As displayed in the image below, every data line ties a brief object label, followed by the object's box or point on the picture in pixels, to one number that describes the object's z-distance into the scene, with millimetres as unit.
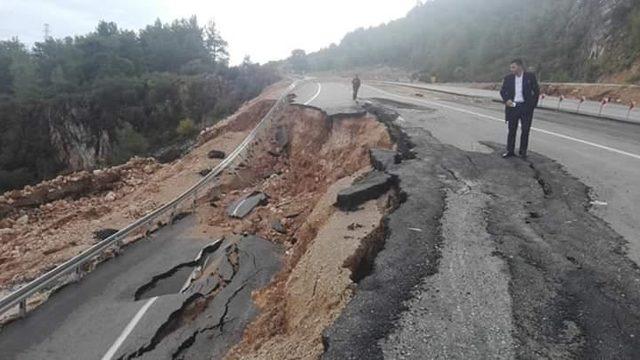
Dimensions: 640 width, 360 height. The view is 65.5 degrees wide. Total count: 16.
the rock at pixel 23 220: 12258
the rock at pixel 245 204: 11358
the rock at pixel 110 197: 13674
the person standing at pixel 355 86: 20722
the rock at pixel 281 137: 17422
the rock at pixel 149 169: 16833
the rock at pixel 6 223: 12161
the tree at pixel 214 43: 115125
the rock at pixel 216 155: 16812
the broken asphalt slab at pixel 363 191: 7090
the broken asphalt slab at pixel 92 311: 6324
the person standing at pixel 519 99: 8375
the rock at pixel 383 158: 8530
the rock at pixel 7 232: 11378
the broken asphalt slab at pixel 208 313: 5988
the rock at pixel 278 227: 9703
